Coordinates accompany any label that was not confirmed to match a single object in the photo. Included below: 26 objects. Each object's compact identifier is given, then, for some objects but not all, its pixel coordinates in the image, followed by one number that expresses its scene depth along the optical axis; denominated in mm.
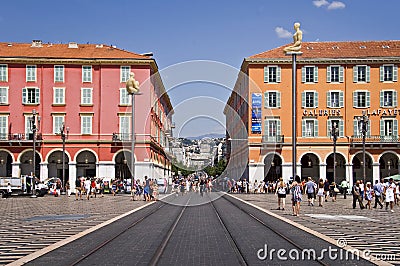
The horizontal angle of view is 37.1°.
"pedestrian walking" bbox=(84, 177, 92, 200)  43188
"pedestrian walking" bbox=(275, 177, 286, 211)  29641
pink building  64688
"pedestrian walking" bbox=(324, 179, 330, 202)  39622
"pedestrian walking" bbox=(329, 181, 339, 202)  40031
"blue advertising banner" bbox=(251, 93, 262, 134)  57188
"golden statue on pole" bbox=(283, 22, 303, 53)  30062
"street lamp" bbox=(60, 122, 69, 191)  53562
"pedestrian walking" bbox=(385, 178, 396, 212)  29097
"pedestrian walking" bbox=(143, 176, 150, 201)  39688
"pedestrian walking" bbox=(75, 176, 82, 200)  41762
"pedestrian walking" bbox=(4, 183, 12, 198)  48531
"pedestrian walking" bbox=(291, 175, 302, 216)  25011
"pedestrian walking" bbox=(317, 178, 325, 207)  33531
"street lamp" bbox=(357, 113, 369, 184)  43431
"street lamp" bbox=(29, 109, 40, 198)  48219
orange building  65688
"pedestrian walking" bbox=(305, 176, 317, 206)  33156
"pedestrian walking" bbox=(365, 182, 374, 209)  31453
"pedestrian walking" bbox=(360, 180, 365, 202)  33188
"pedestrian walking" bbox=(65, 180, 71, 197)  53056
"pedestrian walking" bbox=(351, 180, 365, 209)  31047
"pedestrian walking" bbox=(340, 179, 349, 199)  45125
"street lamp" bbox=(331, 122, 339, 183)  49834
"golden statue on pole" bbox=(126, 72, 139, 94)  39988
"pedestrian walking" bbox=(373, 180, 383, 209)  32250
